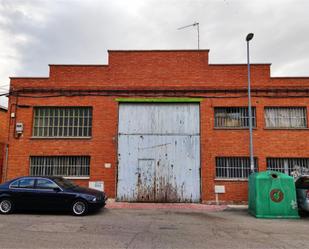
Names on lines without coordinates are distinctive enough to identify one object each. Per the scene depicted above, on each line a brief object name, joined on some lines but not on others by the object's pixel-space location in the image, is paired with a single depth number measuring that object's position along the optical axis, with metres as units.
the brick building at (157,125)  12.98
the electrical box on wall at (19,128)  13.55
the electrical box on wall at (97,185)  13.04
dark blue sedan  9.65
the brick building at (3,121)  17.48
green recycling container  9.80
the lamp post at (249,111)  11.88
